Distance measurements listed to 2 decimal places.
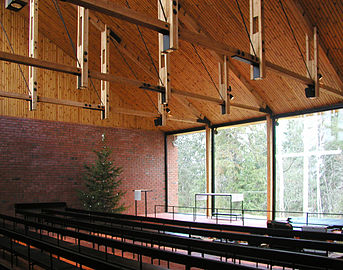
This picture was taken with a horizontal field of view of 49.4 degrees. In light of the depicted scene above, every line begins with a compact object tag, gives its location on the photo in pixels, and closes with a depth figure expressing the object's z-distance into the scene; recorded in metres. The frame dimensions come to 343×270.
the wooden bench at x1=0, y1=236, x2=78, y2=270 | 5.43
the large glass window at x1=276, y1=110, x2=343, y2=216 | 12.98
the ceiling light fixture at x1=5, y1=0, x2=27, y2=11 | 4.79
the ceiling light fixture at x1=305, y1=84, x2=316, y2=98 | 8.84
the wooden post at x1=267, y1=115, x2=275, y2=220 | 12.39
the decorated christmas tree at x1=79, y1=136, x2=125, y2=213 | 13.21
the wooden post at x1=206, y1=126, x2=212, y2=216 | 14.88
